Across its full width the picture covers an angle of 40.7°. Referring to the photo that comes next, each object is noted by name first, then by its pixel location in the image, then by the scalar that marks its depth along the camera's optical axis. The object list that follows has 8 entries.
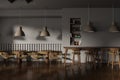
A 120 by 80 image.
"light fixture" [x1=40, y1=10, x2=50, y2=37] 8.16
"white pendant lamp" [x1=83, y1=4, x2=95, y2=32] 7.76
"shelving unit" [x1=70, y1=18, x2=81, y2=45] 8.30
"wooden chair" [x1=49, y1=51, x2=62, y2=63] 7.95
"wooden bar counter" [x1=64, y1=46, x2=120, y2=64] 7.56
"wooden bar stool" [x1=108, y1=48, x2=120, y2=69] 7.12
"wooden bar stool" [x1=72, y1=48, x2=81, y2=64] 7.56
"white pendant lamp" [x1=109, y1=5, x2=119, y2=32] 7.62
